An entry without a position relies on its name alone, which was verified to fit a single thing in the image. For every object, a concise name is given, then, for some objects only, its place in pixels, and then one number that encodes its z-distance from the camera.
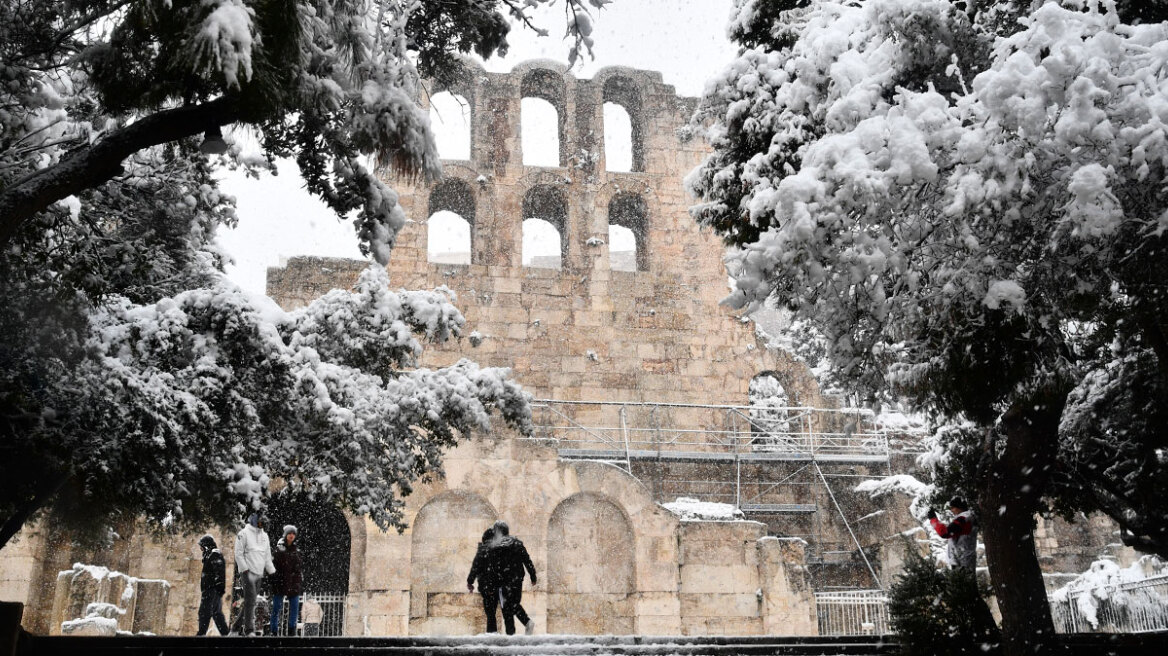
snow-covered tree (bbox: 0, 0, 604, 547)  6.50
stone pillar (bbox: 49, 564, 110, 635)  12.62
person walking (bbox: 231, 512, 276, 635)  11.59
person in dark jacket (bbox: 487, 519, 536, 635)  11.47
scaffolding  19.39
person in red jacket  10.48
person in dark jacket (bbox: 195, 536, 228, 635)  12.13
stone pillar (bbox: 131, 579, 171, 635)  14.08
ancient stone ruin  15.20
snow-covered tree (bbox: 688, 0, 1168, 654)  6.46
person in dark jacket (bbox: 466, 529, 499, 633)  11.45
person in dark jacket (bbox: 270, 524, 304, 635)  12.02
